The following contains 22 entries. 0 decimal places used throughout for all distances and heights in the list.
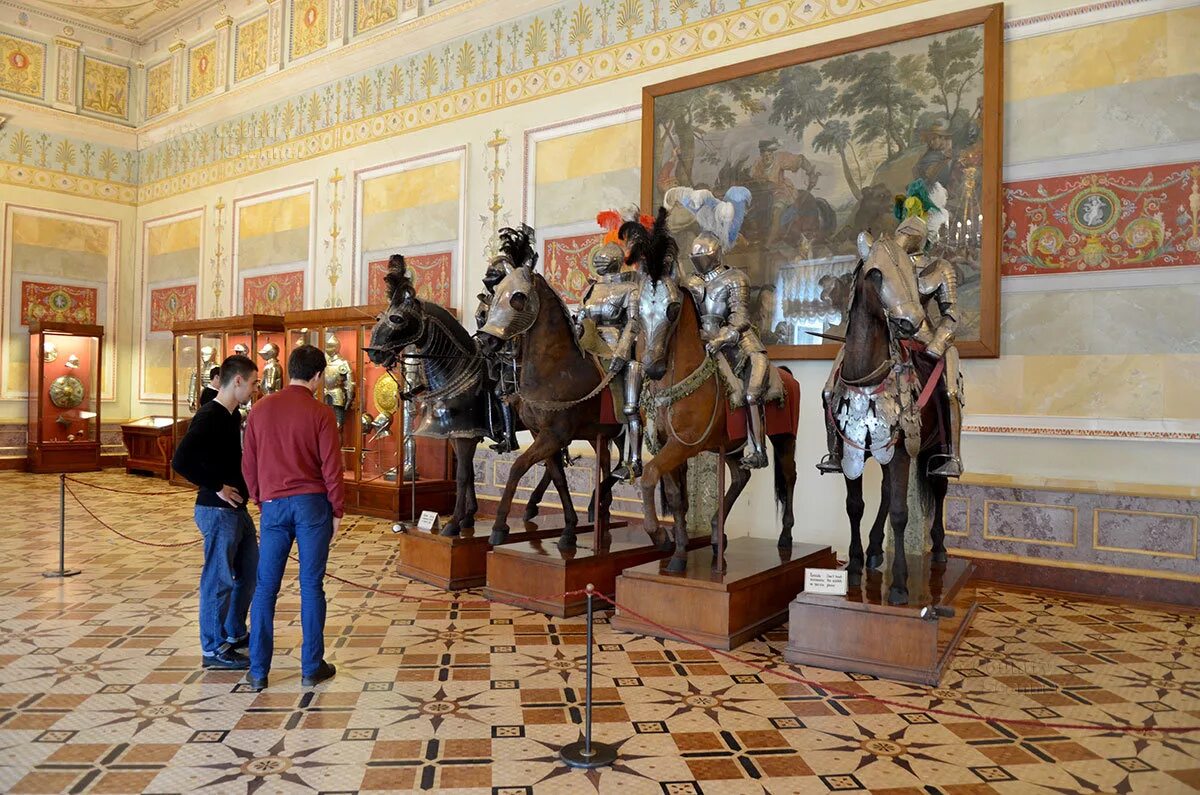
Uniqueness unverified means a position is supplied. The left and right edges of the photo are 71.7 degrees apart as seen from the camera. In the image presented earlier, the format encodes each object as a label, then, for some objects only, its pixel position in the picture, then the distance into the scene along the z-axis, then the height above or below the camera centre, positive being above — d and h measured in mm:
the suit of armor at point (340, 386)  11234 +69
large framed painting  7574 +2518
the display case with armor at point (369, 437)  10812 -610
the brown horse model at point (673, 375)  5699 +160
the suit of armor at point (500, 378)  6891 +136
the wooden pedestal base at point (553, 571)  6238 -1368
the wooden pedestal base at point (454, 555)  7023 -1404
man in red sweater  4469 -548
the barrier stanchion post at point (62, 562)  7285 -1569
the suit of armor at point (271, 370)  12625 +300
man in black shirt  4758 -716
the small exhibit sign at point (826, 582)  5004 -1103
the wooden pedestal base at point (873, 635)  4801 -1405
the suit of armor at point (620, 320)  5949 +564
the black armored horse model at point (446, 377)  6926 +138
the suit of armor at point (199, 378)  14289 +176
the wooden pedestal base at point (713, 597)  5477 -1376
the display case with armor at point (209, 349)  13227 +664
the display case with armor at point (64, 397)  16141 -229
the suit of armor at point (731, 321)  5930 +559
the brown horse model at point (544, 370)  6273 +200
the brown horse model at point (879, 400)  5145 +10
